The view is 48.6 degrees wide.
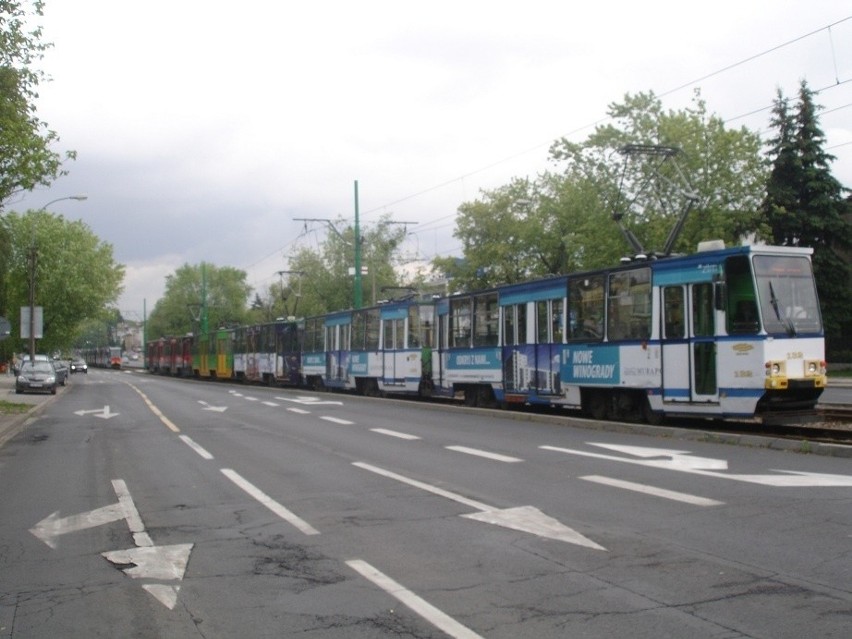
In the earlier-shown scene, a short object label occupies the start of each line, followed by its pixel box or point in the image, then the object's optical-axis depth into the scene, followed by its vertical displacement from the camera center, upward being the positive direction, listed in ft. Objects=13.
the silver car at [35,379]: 139.54 -3.14
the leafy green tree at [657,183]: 137.18 +26.08
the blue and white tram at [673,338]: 52.39 +1.07
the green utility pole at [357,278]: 130.76 +10.91
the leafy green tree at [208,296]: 461.37 +30.08
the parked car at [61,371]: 181.80 -2.75
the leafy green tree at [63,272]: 231.50 +21.45
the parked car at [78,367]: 324.64 -3.23
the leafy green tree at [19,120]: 65.26 +17.13
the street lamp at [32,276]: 145.47 +12.80
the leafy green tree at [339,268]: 242.17 +23.12
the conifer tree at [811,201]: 156.66 +25.55
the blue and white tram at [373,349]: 99.76 +0.90
